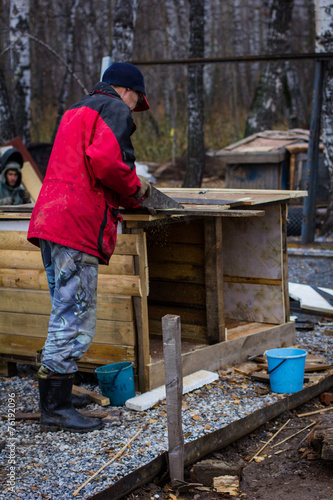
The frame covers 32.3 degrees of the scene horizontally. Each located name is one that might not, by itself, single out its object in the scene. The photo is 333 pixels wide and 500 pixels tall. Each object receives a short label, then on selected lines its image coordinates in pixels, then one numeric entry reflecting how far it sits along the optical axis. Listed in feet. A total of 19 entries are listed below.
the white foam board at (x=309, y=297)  21.21
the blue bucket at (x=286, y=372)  13.88
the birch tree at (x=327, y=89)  30.63
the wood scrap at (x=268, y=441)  11.40
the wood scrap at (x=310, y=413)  13.11
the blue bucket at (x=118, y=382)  13.14
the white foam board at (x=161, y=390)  12.96
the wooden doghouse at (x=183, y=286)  13.56
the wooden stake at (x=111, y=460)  9.43
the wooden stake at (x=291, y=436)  11.75
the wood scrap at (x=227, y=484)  9.75
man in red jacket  11.24
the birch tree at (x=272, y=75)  50.16
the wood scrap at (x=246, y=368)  15.48
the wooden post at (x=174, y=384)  9.20
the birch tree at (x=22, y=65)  46.57
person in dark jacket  28.81
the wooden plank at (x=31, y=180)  37.17
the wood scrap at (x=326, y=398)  13.80
